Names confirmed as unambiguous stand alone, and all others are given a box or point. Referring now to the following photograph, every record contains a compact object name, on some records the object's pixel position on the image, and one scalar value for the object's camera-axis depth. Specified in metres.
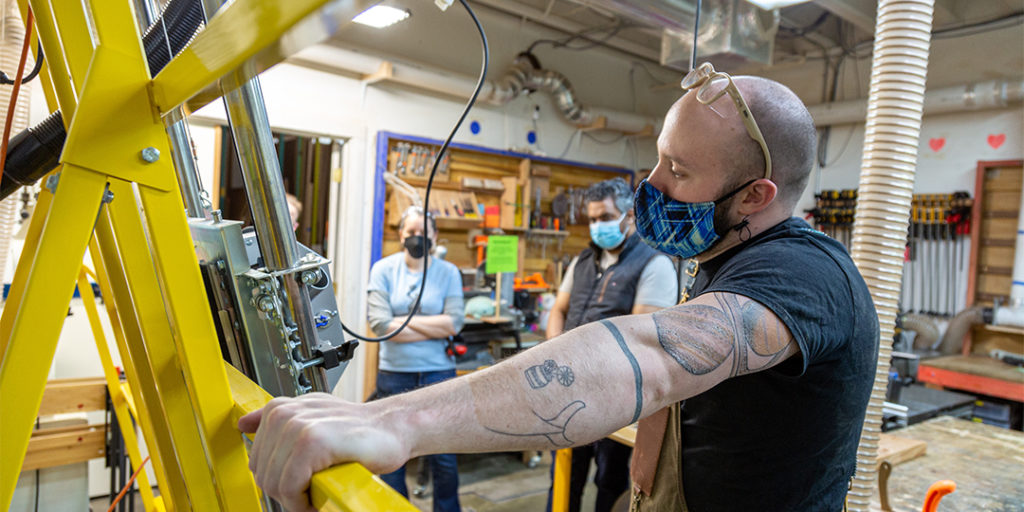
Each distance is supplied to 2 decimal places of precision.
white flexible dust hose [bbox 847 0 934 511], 1.62
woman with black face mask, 3.07
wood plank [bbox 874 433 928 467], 2.21
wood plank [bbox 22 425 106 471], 2.41
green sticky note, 4.12
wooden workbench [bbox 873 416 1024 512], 1.94
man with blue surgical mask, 2.79
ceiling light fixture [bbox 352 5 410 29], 3.87
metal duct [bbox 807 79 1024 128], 4.57
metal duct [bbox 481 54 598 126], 5.00
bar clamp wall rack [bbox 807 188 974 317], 5.16
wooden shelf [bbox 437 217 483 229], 4.86
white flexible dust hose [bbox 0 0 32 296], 2.26
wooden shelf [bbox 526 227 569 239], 5.52
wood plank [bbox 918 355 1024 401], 4.02
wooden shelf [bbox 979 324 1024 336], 4.55
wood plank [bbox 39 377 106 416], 2.50
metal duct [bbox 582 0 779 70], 3.82
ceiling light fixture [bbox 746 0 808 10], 3.02
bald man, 0.68
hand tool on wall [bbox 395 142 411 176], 4.67
